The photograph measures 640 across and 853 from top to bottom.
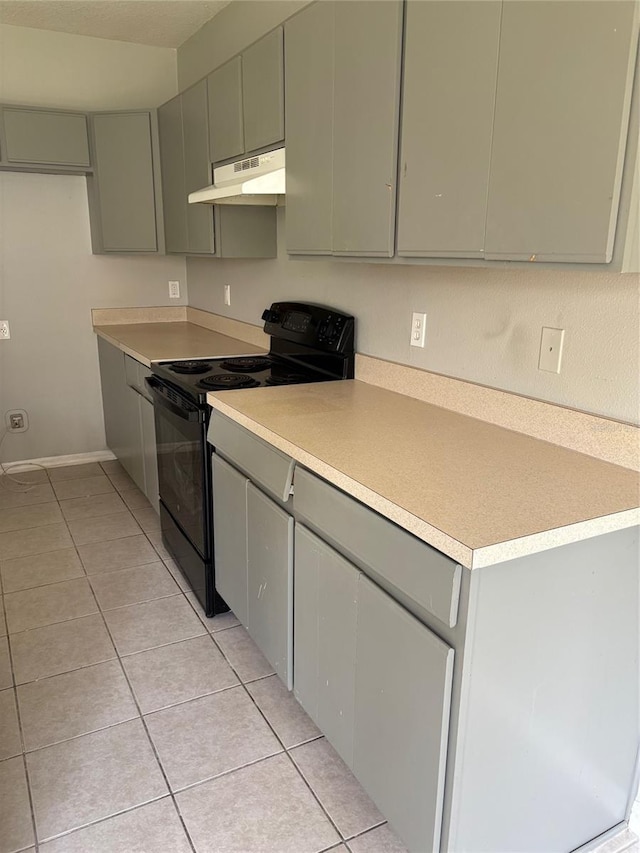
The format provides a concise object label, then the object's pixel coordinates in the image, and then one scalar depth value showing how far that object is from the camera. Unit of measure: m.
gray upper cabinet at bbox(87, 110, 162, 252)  3.62
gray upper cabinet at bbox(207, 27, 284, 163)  2.29
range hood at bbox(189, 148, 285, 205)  2.28
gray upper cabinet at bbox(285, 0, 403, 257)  1.70
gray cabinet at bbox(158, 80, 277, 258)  3.08
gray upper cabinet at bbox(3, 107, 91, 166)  3.42
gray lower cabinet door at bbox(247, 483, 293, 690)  1.82
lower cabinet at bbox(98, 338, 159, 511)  3.24
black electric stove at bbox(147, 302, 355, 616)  2.37
